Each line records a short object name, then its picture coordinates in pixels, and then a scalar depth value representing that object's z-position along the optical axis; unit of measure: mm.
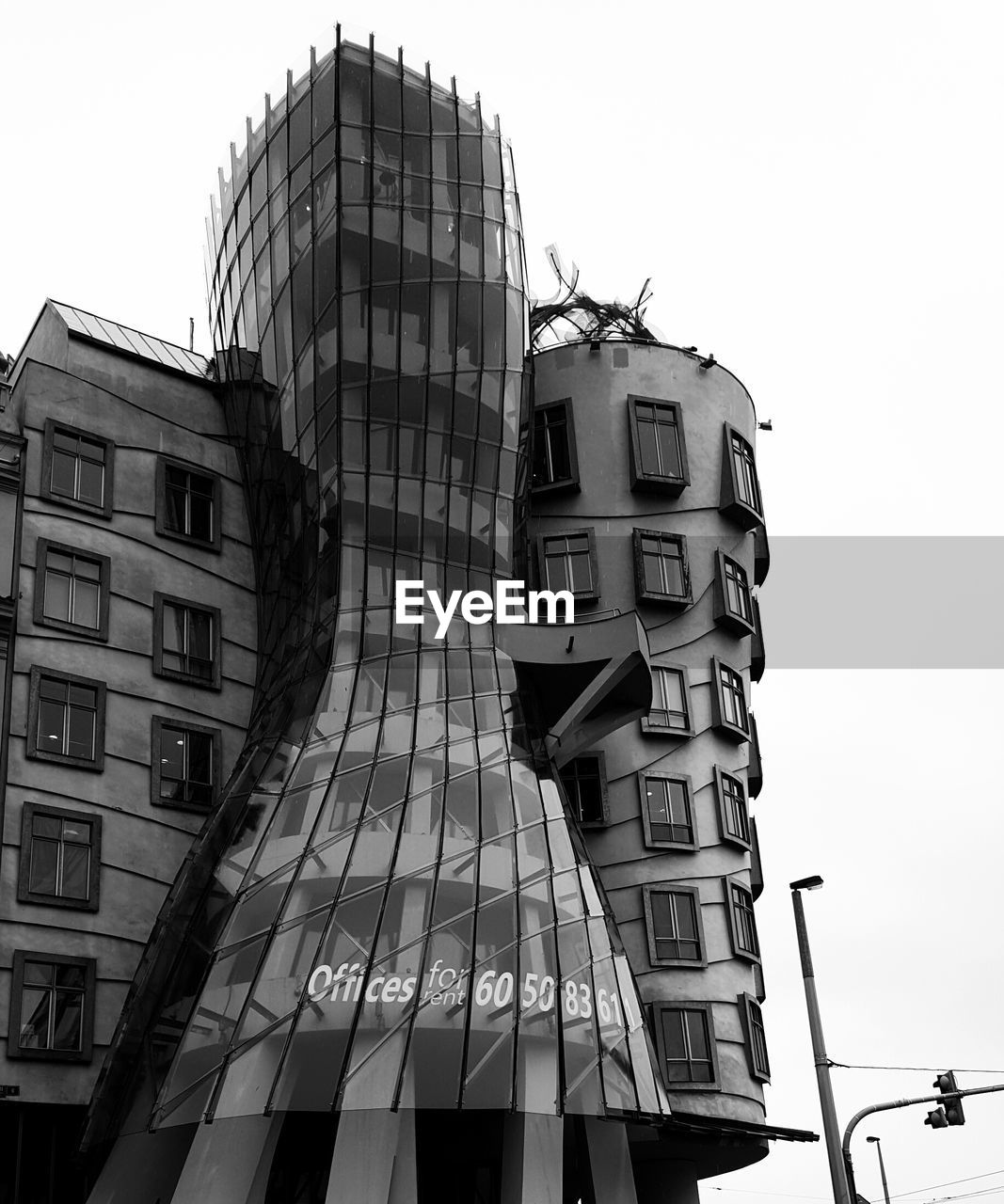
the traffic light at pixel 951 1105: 28281
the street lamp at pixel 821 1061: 26656
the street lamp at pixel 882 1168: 55238
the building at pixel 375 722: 25125
